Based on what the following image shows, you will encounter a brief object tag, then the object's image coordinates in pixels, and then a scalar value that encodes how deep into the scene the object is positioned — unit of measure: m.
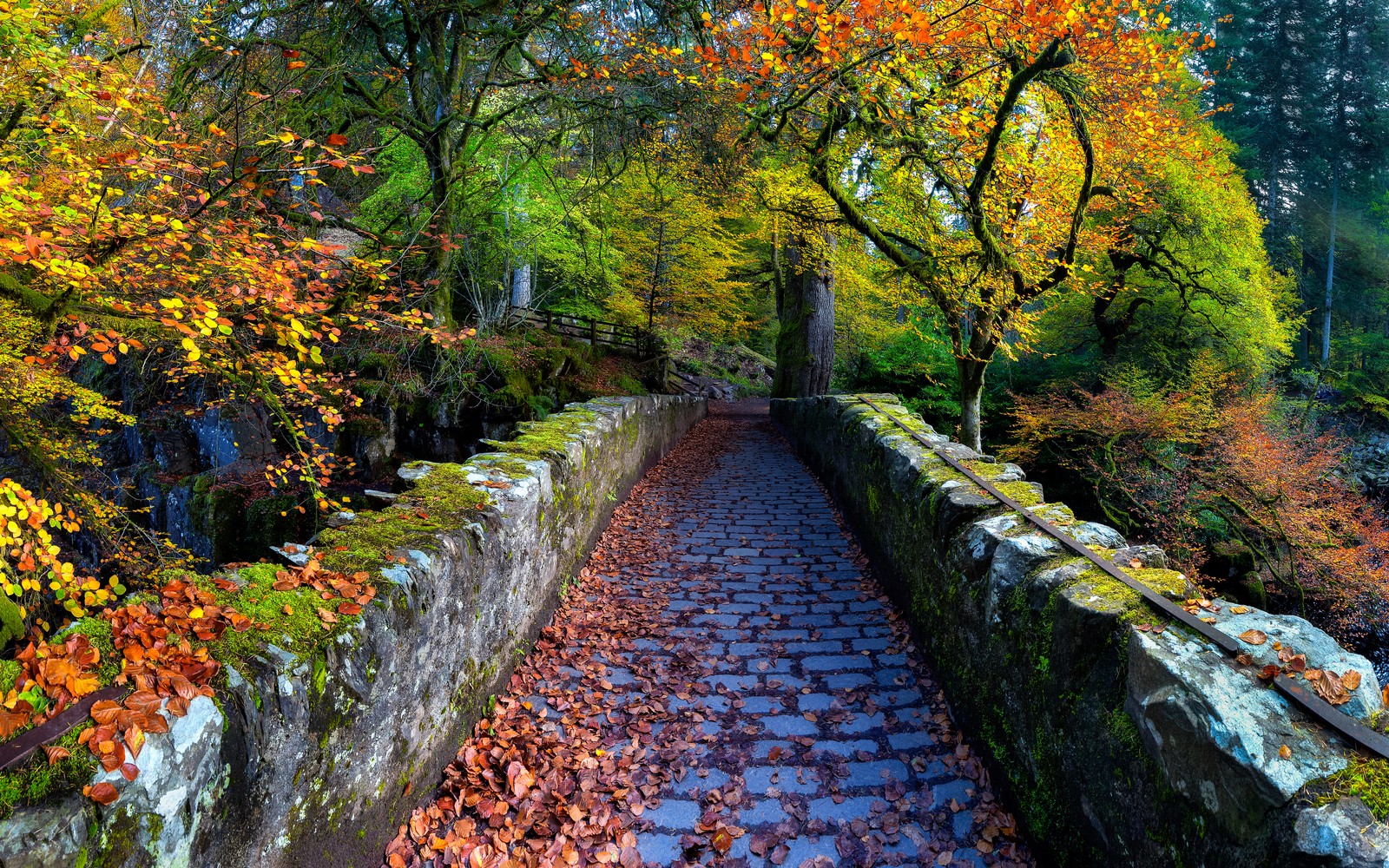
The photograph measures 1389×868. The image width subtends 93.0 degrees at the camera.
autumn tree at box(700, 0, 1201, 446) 6.69
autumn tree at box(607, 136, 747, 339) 16.34
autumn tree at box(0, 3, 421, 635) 3.83
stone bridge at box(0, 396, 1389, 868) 1.88
